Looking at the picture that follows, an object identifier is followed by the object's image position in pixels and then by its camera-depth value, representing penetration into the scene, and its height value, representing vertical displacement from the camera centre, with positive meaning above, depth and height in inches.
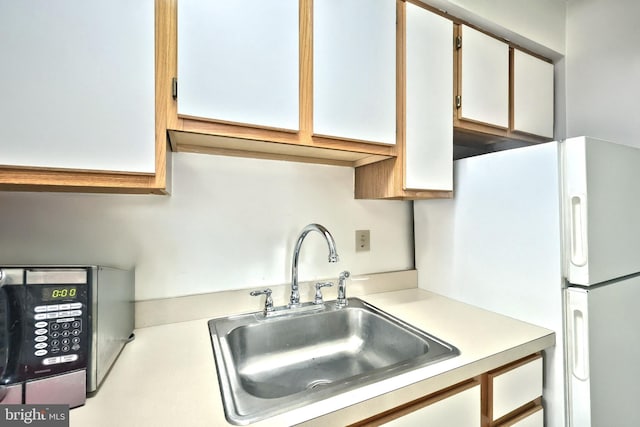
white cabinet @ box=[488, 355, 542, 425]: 34.5 -21.5
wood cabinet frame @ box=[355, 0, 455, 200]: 45.2 +9.8
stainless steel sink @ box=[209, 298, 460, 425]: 37.0 -19.1
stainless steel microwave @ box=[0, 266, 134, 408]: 23.1 -10.0
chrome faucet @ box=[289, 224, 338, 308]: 46.5 -8.6
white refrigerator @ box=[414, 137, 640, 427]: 37.4 -6.1
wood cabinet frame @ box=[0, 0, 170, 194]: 27.4 +4.3
